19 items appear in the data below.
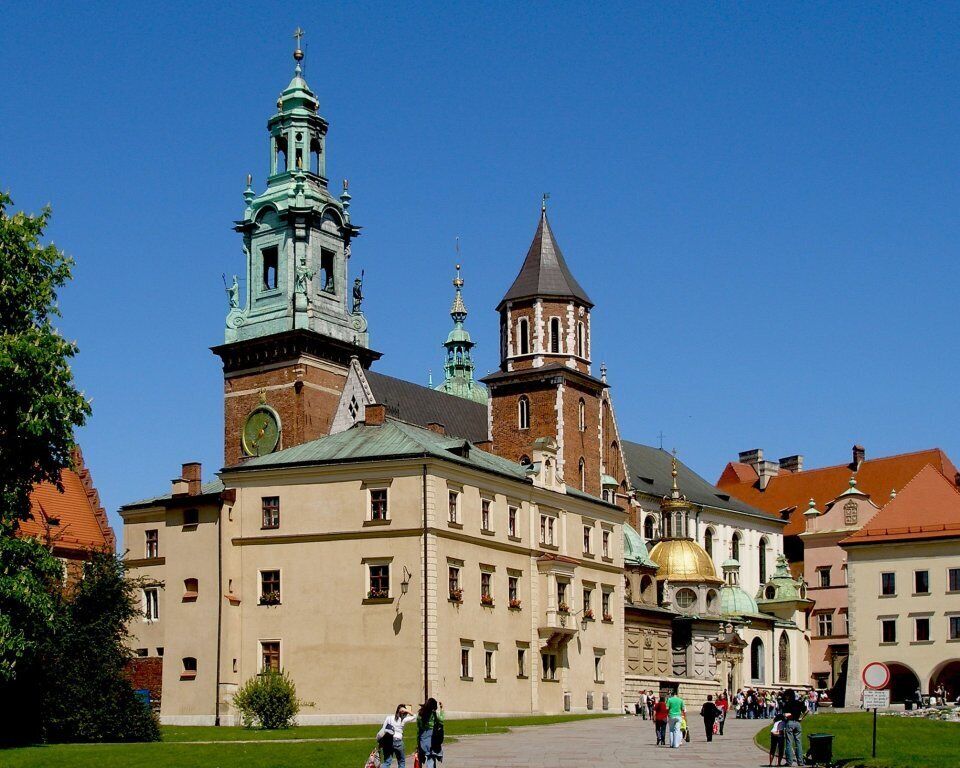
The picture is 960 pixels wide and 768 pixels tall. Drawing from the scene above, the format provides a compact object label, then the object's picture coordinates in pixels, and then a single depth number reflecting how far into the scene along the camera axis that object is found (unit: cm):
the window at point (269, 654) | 6544
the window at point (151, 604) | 7006
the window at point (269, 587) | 6600
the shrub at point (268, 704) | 5941
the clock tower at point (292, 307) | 9119
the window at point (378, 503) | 6538
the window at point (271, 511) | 6706
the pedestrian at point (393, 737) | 3459
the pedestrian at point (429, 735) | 3472
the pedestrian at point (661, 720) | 4672
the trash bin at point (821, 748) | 3838
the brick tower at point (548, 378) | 9062
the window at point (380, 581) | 6444
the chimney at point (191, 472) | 7275
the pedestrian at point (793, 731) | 3816
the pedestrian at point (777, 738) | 3874
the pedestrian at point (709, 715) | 4994
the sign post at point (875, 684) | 3759
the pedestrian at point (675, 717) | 4572
